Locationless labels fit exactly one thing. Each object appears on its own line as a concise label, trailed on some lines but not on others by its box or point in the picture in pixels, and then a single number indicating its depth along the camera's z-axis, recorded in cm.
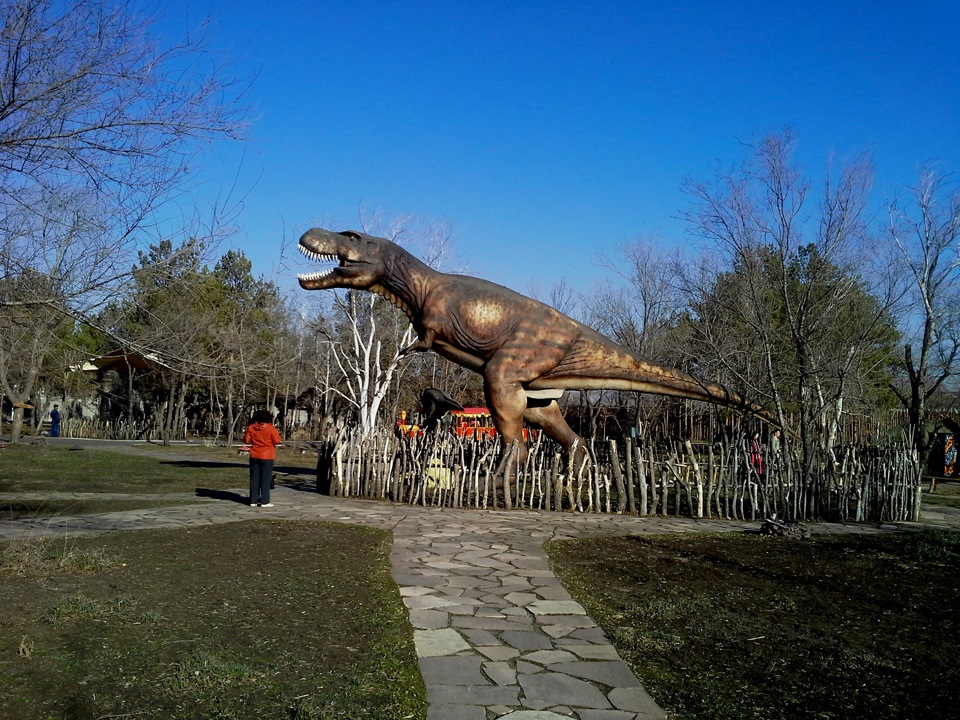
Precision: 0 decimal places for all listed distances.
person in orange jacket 1005
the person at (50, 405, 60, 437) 2977
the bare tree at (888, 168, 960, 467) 1430
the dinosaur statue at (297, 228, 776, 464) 1072
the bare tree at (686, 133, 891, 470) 1146
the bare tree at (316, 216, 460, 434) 2184
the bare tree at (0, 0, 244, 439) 494
